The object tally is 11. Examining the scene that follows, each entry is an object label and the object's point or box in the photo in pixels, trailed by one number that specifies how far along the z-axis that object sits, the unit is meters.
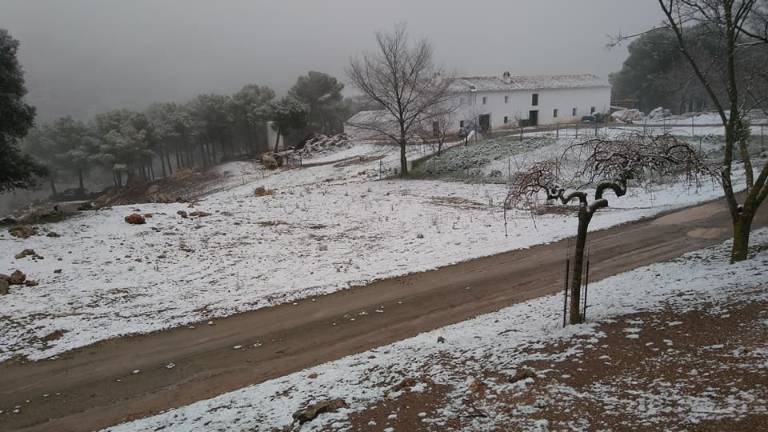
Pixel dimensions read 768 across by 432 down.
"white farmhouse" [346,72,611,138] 55.59
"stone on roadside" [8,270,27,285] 13.65
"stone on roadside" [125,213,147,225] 19.28
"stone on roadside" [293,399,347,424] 6.70
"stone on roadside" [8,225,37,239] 16.70
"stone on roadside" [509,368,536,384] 6.93
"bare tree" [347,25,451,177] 32.91
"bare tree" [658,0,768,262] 10.16
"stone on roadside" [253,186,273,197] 30.00
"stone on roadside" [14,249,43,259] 15.12
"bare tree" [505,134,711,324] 7.30
